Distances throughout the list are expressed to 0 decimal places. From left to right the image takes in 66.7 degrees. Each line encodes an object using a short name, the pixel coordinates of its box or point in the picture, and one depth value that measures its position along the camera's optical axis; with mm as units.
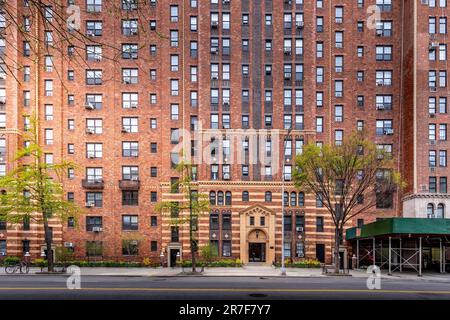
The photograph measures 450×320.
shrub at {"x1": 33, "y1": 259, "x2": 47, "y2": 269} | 36825
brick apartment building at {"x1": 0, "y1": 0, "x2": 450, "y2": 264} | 42531
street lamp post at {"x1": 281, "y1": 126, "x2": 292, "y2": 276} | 28616
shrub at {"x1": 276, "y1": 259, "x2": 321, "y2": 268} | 38656
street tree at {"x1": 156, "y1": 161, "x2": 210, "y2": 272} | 32312
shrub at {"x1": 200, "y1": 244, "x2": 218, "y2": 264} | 38028
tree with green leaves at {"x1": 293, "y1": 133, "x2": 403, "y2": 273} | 28469
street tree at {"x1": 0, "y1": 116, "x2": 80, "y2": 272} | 30141
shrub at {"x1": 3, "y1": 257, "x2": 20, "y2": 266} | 39388
